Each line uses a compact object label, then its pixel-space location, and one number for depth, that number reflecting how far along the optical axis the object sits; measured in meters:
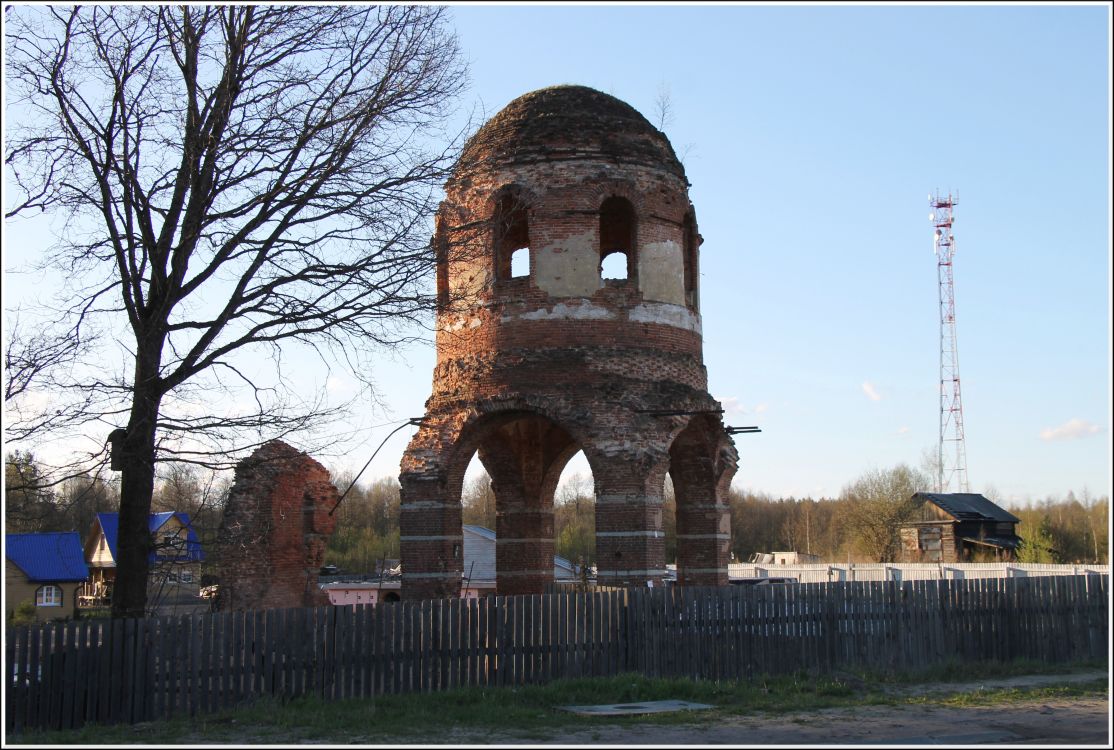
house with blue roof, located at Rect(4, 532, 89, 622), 45.06
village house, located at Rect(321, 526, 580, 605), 34.31
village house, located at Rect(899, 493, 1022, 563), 50.12
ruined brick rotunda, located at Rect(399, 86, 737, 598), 19.34
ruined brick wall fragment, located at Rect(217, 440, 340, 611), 19.36
